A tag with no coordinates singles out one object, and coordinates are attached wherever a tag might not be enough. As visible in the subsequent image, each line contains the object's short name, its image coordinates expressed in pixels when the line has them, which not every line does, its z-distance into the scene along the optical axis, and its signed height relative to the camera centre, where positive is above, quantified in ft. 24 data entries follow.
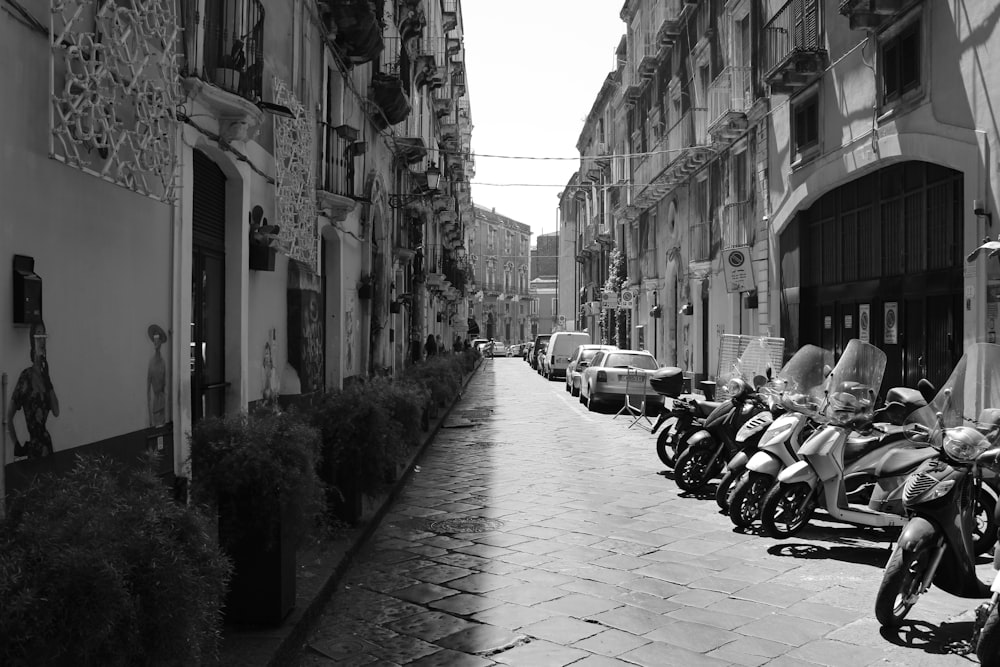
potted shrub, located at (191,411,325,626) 14.60 -2.69
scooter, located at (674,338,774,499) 29.43 -3.23
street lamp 66.49 +11.27
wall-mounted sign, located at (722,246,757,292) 62.49 +4.85
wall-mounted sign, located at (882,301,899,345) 43.96 +0.78
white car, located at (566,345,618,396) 79.27 -2.13
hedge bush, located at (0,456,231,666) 7.81 -2.23
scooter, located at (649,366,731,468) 33.65 -2.92
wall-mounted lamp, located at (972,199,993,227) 34.47 +4.90
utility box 14.55 +0.79
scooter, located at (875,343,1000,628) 15.17 -3.06
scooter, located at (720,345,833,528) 23.47 -2.49
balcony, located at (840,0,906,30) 41.22 +15.04
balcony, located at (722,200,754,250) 64.64 +8.43
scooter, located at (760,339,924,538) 21.74 -2.79
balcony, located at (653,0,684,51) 85.87 +30.25
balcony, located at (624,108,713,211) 77.46 +17.31
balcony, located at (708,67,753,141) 63.87 +17.28
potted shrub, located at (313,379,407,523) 22.02 -2.62
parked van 109.29 -1.13
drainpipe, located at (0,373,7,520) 13.91 -1.55
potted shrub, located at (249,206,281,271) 30.83 +3.37
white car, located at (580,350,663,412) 60.85 -2.62
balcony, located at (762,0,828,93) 50.75 +17.05
